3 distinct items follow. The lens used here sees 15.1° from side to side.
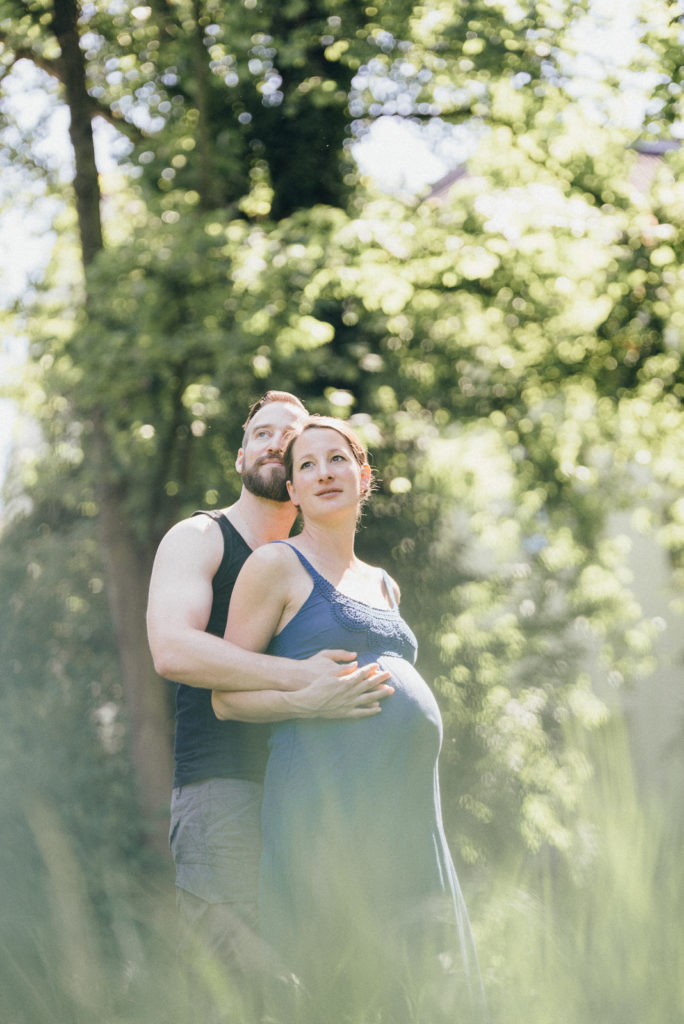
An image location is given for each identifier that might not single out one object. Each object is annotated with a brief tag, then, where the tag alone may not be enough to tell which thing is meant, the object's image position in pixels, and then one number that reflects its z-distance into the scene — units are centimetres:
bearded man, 471
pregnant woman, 400
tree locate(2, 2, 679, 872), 1122
